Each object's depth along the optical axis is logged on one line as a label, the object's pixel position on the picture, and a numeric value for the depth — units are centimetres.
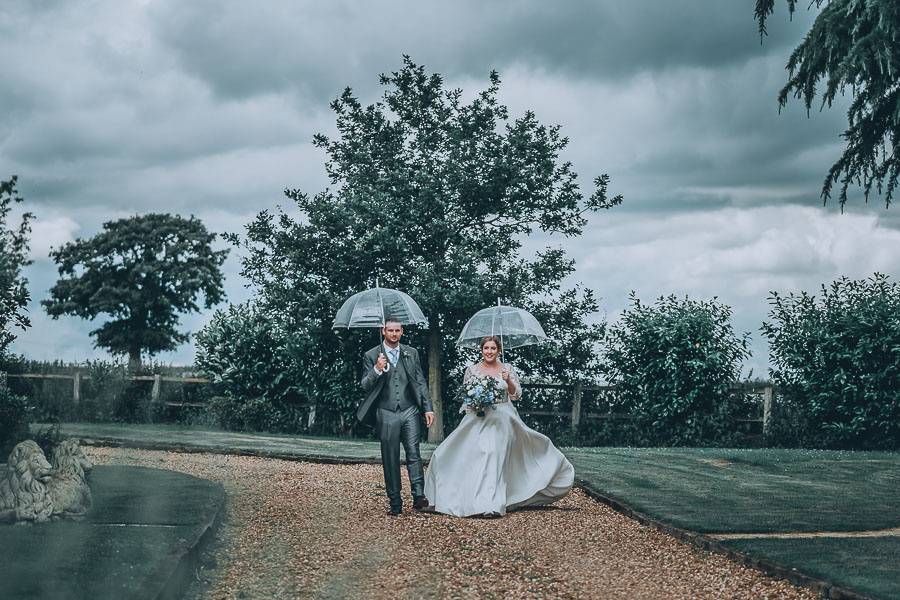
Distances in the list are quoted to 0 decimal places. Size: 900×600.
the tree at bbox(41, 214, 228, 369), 4209
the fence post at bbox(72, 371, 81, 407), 2677
